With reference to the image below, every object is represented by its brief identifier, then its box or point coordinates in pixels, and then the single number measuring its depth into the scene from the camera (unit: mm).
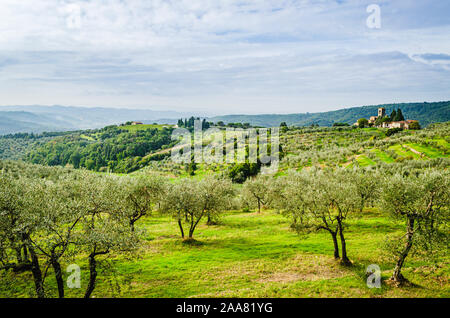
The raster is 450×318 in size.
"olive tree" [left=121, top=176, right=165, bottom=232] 42375
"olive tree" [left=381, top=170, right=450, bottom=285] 20469
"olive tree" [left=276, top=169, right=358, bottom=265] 27547
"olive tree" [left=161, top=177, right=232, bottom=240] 40688
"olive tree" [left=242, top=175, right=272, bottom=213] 70062
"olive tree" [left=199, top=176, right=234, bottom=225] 43562
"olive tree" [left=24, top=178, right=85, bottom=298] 17797
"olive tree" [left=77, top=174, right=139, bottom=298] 18656
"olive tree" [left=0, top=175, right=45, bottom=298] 18156
